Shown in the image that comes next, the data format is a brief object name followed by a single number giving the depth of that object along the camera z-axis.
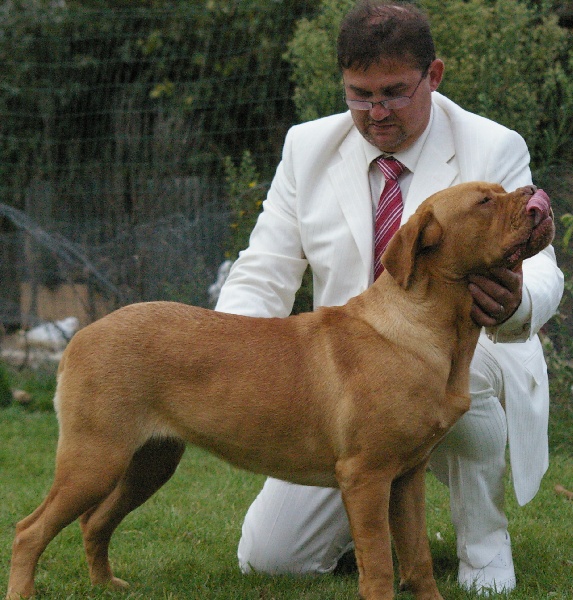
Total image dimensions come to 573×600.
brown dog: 3.55
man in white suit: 4.17
